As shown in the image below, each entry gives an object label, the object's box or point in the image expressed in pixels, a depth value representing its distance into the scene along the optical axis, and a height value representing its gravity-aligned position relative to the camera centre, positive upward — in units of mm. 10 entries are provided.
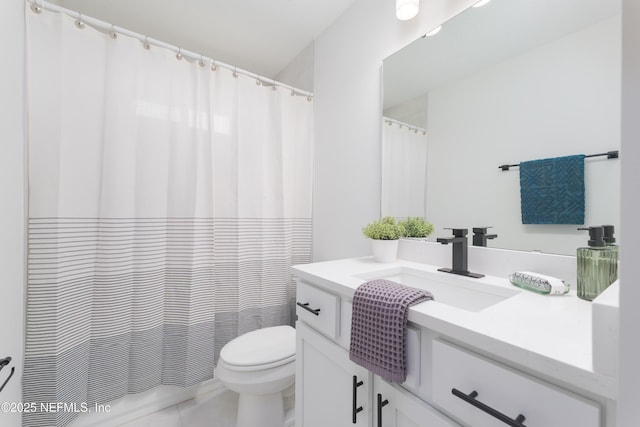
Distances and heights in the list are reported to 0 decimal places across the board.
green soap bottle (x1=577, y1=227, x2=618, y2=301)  669 -136
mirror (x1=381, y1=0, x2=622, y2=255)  792 +384
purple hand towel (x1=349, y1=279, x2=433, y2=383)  655 -297
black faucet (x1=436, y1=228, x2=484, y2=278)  986 -143
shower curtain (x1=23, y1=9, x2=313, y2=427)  1169 -3
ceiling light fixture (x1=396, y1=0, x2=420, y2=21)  1178 +929
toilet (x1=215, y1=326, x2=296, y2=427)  1224 -763
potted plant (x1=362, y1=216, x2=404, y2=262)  1220 -119
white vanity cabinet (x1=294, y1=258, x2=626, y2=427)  429 -314
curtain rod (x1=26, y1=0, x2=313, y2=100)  1166 +925
